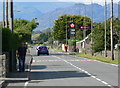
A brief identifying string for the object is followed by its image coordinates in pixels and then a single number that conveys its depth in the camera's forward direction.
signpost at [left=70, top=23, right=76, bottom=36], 96.56
